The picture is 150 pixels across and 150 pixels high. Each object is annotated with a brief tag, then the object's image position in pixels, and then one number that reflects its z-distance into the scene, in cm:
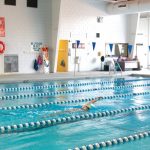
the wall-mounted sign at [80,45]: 2018
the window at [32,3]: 1812
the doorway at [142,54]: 2538
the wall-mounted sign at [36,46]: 1849
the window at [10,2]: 1731
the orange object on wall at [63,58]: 1986
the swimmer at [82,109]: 755
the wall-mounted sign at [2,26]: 1723
